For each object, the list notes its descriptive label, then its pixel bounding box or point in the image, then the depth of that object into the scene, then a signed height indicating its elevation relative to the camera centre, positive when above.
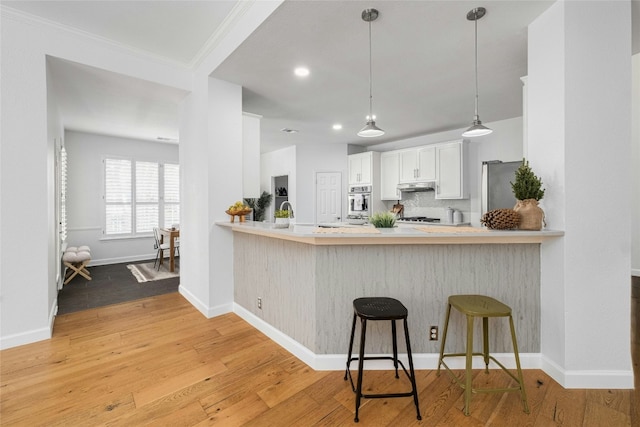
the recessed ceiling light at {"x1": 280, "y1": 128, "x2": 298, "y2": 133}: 5.58 +1.58
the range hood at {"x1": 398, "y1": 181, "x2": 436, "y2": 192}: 5.52 +0.47
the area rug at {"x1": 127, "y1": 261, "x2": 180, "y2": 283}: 4.93 -1.11
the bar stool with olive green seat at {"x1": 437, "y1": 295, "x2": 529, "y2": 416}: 1.79 -0.67
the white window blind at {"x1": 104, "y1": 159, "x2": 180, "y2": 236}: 6.22 +0.35
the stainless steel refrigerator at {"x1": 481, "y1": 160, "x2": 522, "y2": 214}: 3.59 +0.31
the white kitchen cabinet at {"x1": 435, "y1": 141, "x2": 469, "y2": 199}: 5.02 +0.72
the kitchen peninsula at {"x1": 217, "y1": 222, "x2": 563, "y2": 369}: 2.21 -0.56
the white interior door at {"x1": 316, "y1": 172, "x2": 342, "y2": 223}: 6.99 +0.36
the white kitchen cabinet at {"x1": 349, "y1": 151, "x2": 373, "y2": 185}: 6.39 +0.97
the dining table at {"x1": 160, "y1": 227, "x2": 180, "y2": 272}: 5.31 -0.49
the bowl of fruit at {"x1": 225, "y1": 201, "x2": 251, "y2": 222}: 3.24 +0.00
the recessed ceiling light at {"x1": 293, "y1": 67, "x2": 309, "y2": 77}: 3.06 +1.50
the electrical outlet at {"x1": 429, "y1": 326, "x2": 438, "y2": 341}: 2.22 -0.94
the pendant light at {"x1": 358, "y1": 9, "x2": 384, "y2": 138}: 2.79 +0.78
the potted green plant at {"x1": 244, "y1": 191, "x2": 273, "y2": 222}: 7.68 +0.20
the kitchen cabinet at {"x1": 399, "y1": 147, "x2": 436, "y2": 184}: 5.43 +0.90
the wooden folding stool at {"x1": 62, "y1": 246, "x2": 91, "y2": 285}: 4.69 -0.81
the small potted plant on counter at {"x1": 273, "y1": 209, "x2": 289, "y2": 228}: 2.87 -0.07
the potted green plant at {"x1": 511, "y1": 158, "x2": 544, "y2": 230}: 2.06 +0.09
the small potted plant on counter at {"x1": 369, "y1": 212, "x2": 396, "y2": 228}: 2.73 -0.10
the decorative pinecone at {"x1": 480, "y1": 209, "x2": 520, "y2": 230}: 2.09 -0.06
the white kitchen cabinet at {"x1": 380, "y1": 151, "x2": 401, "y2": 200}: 6.10 +0.77
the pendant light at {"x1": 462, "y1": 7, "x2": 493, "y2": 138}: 2.25 +0.76
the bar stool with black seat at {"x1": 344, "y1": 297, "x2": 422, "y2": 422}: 1.75 -0.65
